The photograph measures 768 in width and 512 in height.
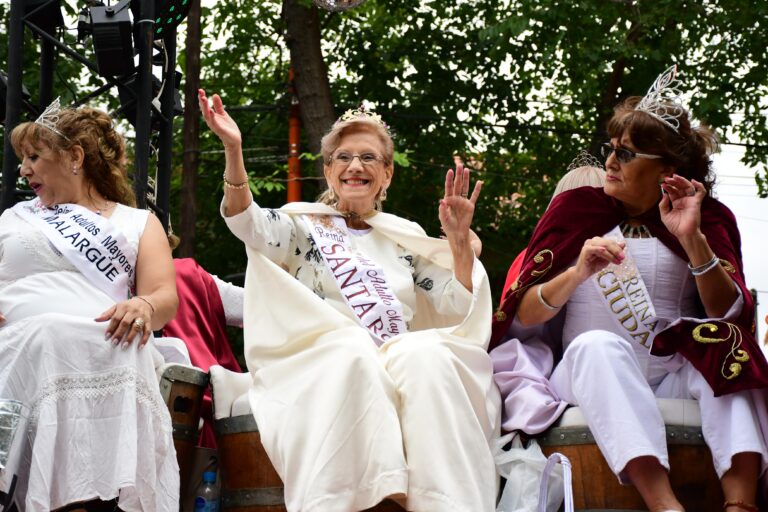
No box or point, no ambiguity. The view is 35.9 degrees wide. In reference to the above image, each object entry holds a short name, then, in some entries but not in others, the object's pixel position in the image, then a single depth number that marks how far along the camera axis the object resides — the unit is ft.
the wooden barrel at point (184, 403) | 14.28
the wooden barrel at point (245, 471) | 13.65
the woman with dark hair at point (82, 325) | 12.73
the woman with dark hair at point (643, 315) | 12.97
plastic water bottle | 14.26
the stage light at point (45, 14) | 21.86
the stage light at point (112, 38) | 21.27
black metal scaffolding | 21.02
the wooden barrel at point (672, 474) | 13.21
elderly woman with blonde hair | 12.41
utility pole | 42.60
